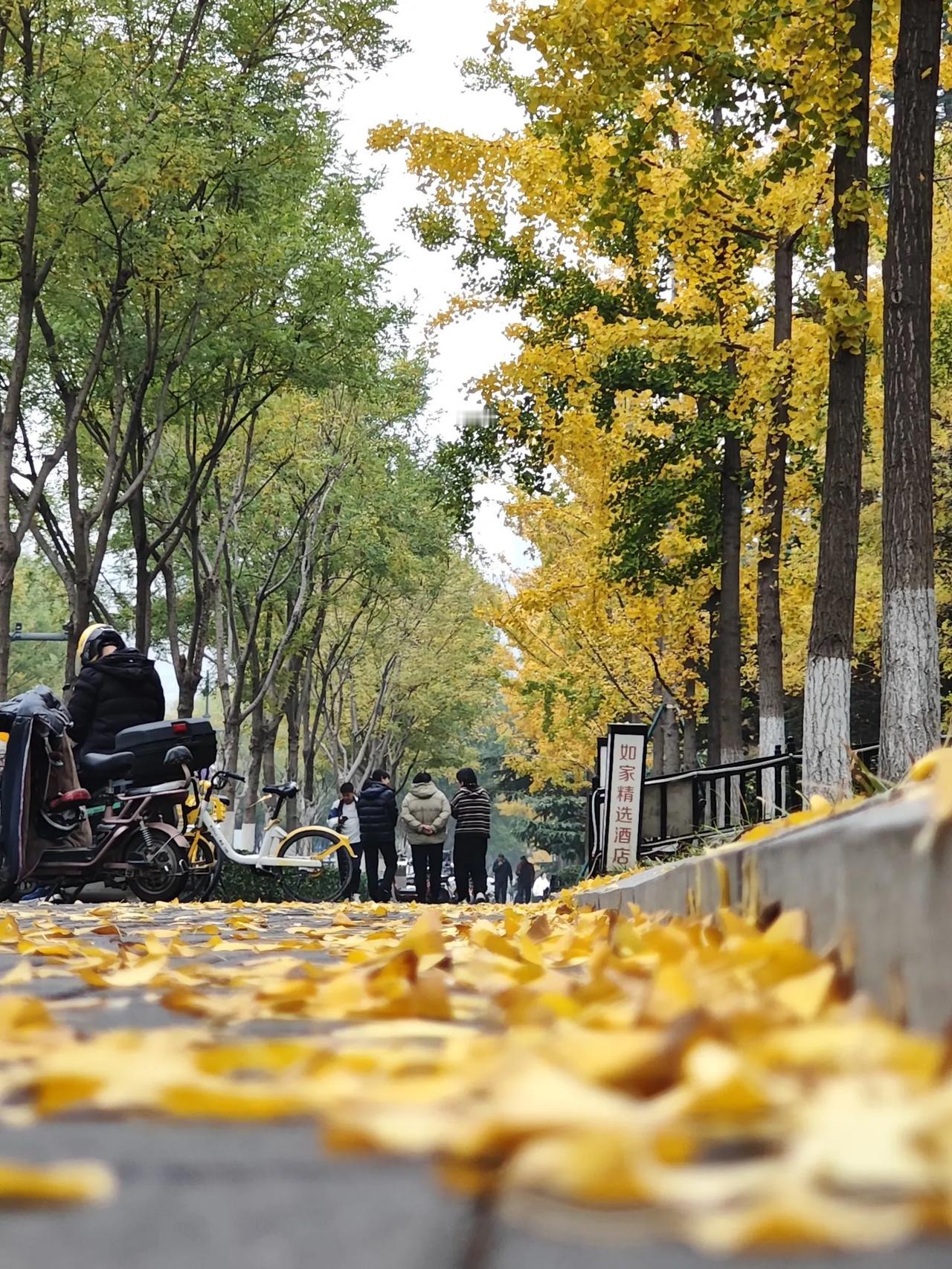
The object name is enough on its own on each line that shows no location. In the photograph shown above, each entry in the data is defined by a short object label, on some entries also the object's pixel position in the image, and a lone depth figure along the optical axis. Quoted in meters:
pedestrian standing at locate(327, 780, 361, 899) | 19.31
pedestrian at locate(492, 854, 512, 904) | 49.59
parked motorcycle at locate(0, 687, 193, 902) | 10.21
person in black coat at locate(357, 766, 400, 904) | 19.38
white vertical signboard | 14.62
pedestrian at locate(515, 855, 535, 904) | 46.81
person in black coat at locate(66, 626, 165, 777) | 11.64
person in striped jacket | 19.64
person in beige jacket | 19.36
